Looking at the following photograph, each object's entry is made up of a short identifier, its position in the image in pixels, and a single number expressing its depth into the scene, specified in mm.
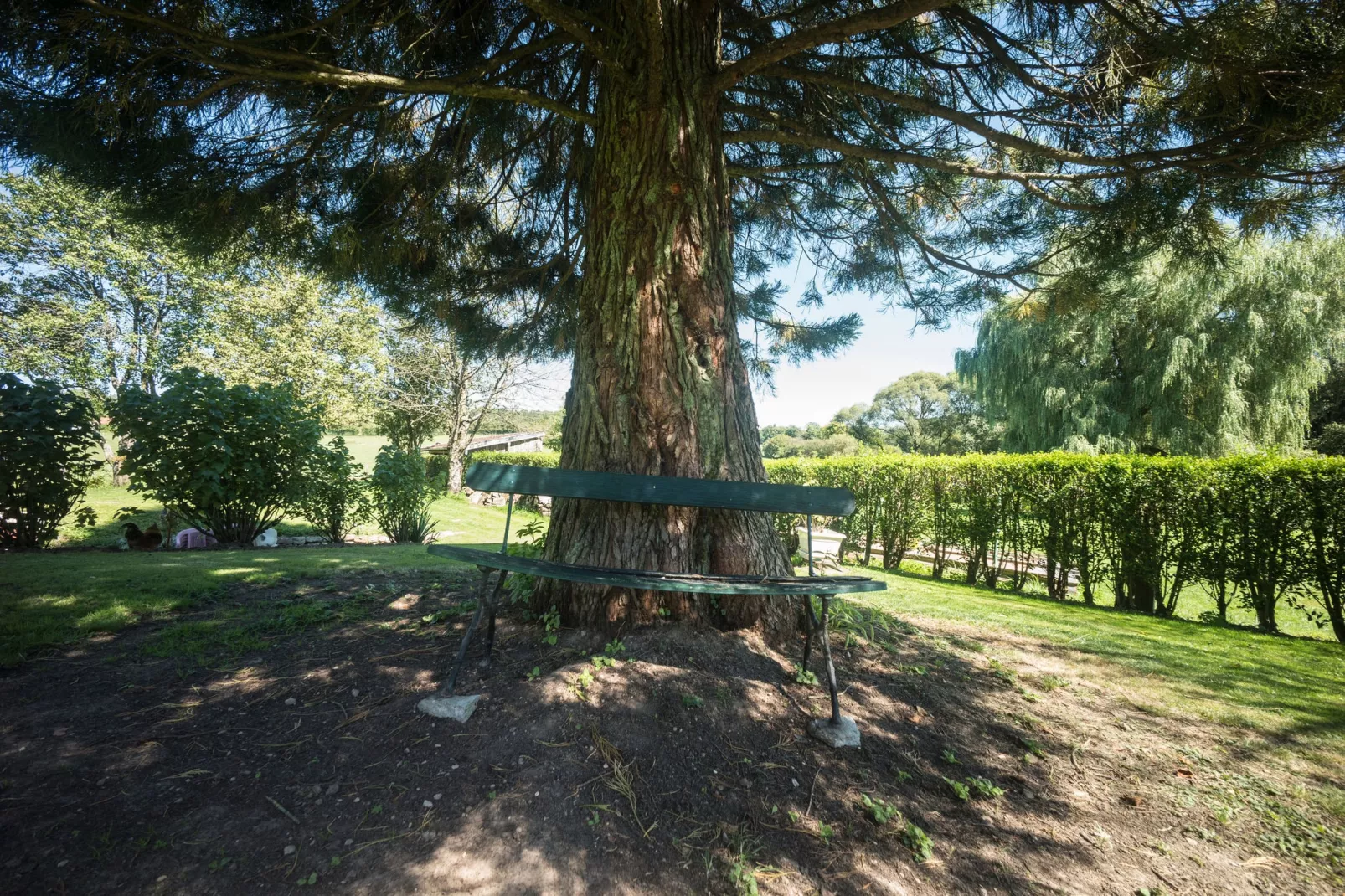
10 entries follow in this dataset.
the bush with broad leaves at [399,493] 8141
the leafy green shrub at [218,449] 6129
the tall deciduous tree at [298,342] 19953
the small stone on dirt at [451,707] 2141
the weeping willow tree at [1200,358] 13008
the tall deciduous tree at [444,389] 21262
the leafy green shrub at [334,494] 7328
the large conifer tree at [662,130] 2811
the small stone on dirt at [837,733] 2201
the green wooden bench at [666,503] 2252
